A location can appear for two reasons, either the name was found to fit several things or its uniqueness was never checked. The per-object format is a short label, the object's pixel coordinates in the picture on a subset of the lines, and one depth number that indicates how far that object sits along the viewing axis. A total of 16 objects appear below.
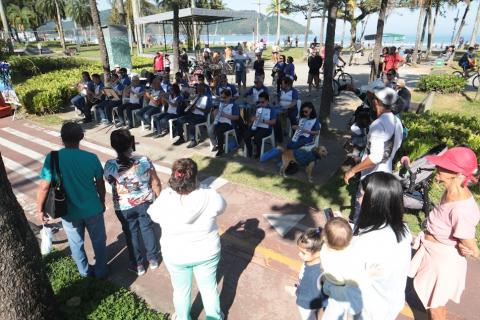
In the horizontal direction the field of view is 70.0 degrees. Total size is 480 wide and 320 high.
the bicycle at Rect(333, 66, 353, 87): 14.70
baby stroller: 4.46
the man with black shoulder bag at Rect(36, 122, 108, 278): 3.35
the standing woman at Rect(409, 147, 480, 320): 2.53
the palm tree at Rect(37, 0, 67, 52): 59.54
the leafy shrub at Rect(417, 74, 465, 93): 13.29
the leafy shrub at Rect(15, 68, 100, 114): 11.14
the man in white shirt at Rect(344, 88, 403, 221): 3.65
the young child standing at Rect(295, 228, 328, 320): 2.68
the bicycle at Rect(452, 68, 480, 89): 15.17
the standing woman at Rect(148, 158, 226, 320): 2.62
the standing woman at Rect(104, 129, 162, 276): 3.46
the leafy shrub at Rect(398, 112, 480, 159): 5.95
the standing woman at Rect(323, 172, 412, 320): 2.33
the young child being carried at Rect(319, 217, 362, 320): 2.41
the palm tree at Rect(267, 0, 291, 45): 44.09
